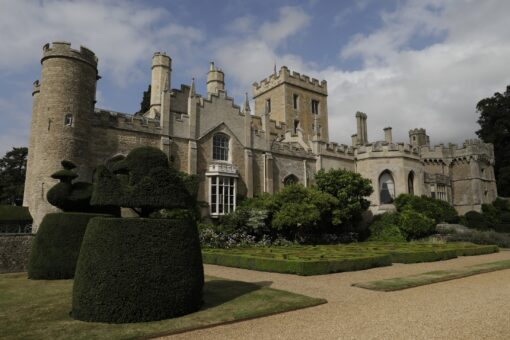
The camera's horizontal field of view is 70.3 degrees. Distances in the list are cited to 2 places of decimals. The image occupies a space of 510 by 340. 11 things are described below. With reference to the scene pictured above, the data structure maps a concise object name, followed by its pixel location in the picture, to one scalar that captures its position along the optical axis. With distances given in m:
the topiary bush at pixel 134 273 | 6.86
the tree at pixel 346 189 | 27.64
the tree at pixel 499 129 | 47.00
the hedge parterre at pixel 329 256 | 13.04
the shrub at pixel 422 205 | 29.47
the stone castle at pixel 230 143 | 19.78
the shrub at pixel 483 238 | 25.48
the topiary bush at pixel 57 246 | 12.61
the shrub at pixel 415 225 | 26.92
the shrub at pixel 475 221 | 33.75
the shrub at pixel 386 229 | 27.81
